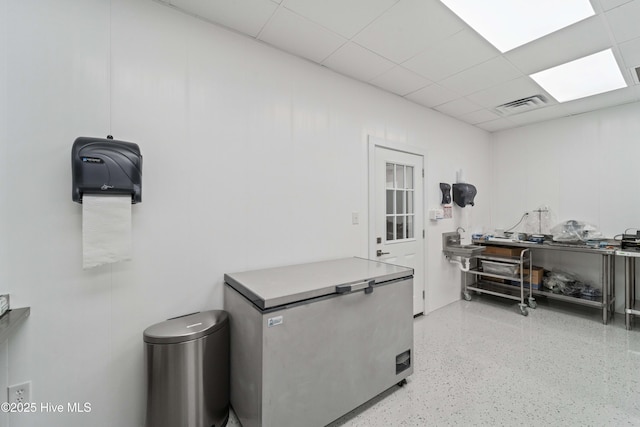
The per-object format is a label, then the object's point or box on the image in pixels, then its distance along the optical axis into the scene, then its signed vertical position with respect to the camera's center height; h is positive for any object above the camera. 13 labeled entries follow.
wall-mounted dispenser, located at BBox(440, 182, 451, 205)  3.72 +0.29
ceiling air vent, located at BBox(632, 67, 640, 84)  2.58 +1.45
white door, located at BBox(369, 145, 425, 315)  2.97 +0.01
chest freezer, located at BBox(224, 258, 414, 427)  1.41 -0.82
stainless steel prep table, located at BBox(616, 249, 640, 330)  3.00 -0.91
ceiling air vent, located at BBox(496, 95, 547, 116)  3.30 +1.48
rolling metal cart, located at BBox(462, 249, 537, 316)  3.69 -0.97
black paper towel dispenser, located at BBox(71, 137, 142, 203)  1.39 +0.26
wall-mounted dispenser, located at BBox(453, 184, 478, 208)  3.85 +0.29
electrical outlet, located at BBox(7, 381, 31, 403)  1.34 -0.96
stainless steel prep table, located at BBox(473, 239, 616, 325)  3.19 -0.82
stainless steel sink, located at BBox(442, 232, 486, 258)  3.58 -0.52
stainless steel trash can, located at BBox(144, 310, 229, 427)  1.44 -0.94
